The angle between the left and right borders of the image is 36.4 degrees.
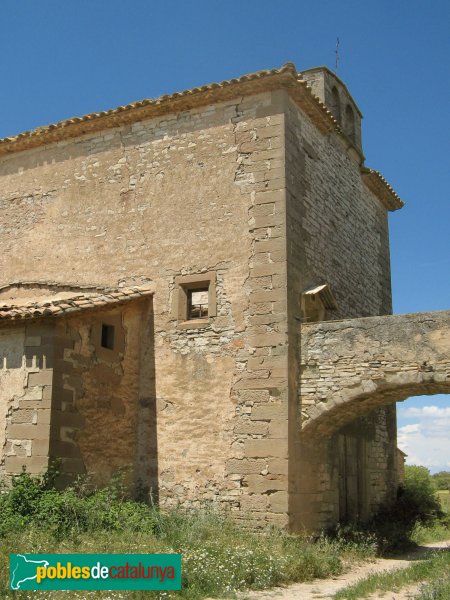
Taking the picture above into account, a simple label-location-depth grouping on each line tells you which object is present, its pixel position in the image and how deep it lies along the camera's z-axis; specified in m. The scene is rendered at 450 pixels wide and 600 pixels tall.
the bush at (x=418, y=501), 15.55
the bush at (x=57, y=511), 9.34
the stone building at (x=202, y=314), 10.77
